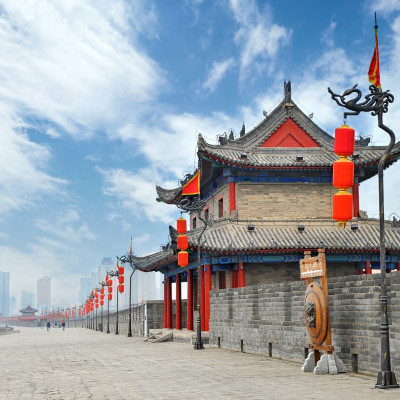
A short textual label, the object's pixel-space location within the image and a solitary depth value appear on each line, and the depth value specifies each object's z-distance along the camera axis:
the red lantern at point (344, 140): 12.90
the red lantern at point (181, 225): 26.08
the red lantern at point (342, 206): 13.45
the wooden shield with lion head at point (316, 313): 13.87
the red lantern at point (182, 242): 26.45
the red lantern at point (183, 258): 26.95
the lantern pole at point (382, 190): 11.18
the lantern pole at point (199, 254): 24.17
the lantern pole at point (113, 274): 55.50
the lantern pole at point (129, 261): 40.59
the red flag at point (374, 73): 13.09
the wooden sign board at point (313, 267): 14.23
